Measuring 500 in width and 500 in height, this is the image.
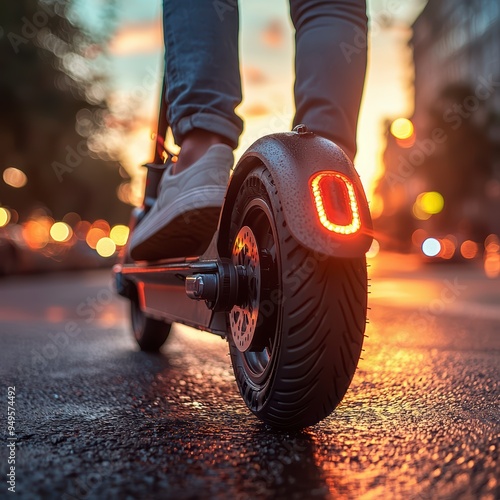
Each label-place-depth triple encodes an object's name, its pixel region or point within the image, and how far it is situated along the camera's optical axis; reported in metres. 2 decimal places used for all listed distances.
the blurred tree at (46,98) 23.22
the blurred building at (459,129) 50.25
